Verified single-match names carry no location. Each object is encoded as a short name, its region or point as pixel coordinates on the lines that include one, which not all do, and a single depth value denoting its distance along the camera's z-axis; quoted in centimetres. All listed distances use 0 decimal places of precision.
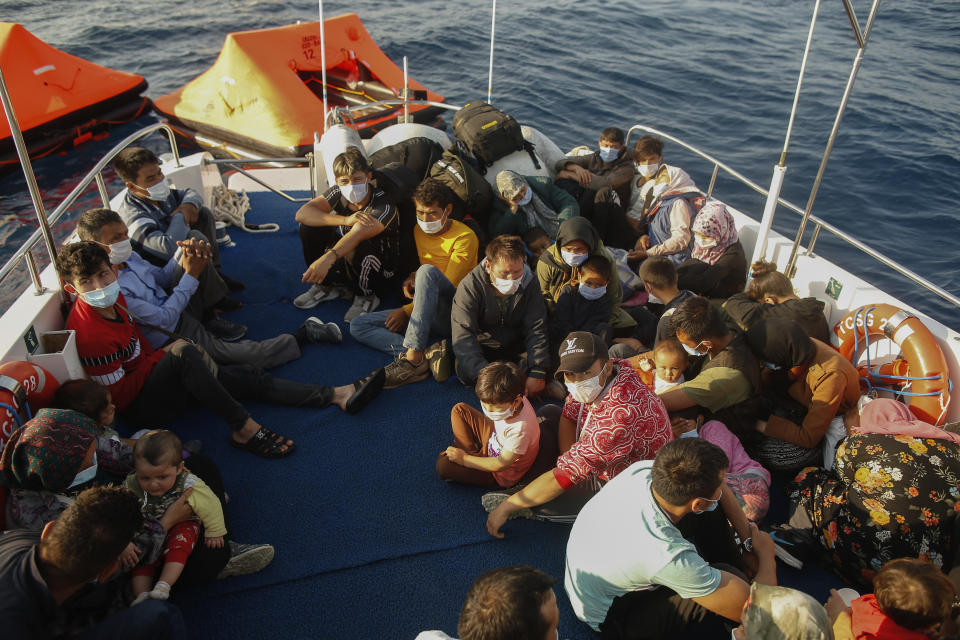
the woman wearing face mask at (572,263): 430
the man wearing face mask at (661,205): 530
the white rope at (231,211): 629
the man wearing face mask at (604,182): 568
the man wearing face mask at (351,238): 471
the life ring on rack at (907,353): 356
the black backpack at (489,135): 538
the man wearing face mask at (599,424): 291
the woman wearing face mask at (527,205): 509
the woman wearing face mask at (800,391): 351
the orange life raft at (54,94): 988
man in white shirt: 233
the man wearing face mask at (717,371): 348
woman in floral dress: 285
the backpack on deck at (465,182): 504
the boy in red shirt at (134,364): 337
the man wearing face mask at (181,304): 380
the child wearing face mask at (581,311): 436
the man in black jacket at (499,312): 404
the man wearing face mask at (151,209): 436
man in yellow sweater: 439
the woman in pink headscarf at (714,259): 489
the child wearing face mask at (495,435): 303
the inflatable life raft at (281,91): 996
